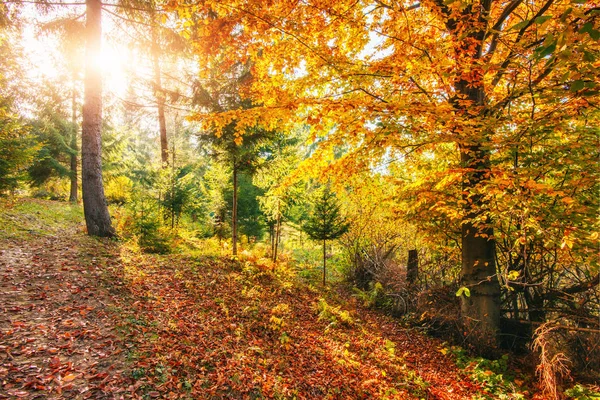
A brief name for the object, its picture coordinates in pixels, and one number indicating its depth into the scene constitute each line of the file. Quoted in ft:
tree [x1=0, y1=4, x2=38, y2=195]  28.09
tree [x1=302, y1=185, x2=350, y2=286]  36.29
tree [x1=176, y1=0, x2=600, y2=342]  13.94
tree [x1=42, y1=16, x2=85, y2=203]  28.71
